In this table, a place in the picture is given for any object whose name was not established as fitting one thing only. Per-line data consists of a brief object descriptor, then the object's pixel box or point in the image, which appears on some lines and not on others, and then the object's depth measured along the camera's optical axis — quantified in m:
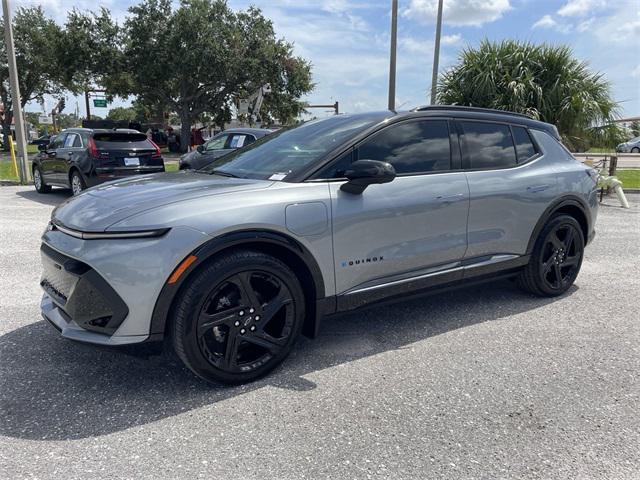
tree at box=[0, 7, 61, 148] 29.95
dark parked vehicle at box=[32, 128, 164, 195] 9.84
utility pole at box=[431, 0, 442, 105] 15.16
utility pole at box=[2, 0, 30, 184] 12.86
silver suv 2.66
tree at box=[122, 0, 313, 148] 28.22
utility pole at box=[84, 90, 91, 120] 41.34
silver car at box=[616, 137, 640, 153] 34.35
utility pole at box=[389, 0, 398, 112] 13.11
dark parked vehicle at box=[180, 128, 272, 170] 11.63
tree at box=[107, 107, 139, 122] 95.19
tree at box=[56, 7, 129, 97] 28.47
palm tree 11.71
